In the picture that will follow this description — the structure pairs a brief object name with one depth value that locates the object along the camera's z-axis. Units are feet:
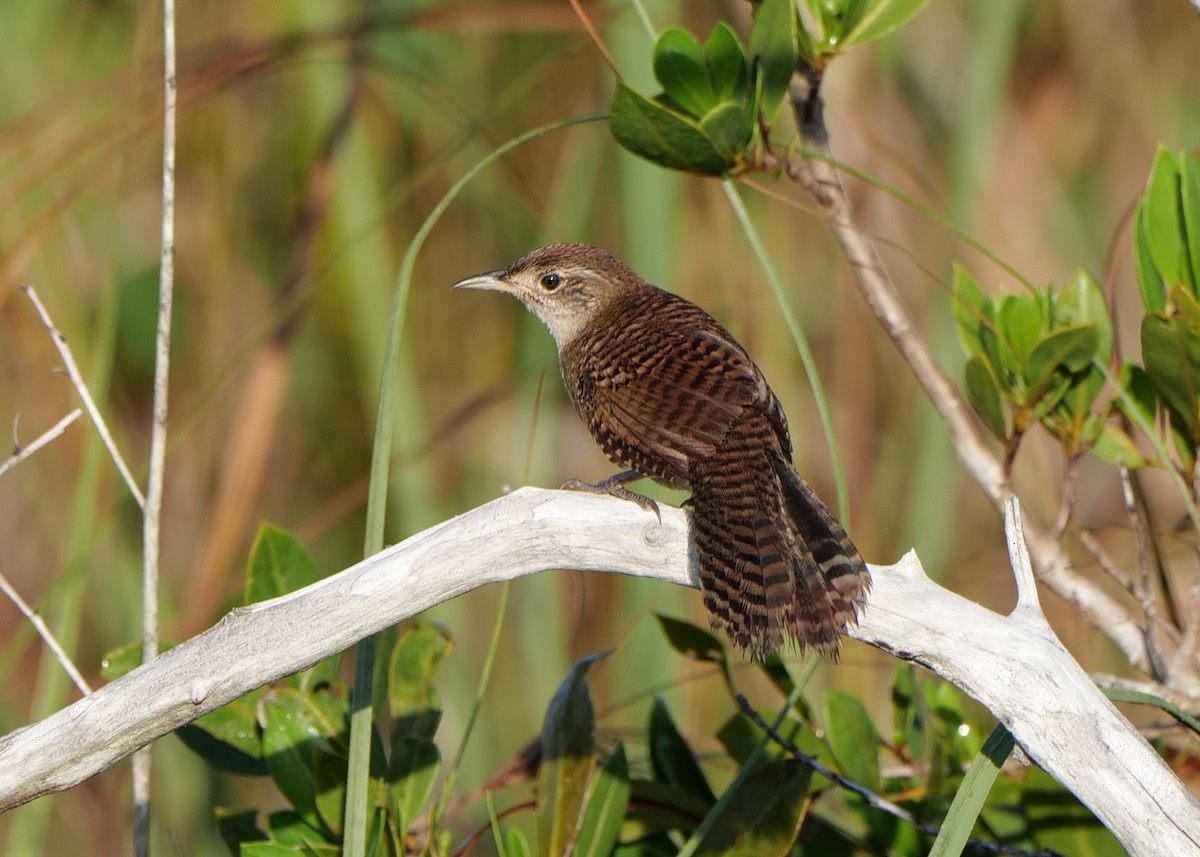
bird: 13.16
